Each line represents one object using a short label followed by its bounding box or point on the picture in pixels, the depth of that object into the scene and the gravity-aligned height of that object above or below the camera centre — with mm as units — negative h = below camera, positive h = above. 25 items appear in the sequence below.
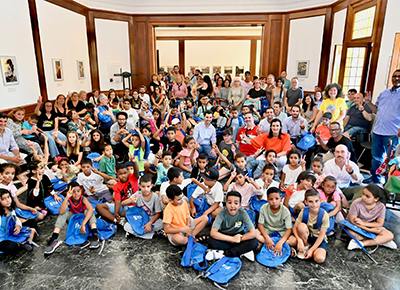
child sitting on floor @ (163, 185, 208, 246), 3311 -1702
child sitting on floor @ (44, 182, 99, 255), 3439 -1776
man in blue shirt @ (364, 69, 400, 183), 4480 -767
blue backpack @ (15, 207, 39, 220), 3768 -1877
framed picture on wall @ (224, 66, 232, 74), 16891 +313
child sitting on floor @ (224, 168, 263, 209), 3932 -1560
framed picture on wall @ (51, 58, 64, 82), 8102 +101
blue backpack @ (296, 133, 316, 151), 5457 -1283
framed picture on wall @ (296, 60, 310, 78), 10711 +267
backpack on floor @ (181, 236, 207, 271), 3074 -1991
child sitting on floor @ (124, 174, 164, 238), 3611 -1732
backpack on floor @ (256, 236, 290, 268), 3084 -1998
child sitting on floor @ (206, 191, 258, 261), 3170 -1796
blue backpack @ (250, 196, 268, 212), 3944 -1769
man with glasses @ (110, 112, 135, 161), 5933 -1273
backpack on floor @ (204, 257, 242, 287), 2867 -2017
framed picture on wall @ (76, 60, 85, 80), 9555 +132
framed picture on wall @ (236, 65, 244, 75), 16781 +261
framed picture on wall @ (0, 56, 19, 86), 6098 +44
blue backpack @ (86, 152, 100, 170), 5081 -1517
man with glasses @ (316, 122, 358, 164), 4812 -1102
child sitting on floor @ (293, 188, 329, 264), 3170 -1794
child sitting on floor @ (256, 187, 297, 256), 3263 -1748
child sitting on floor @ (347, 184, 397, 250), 3314 -1680
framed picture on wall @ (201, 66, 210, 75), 16828 +243
